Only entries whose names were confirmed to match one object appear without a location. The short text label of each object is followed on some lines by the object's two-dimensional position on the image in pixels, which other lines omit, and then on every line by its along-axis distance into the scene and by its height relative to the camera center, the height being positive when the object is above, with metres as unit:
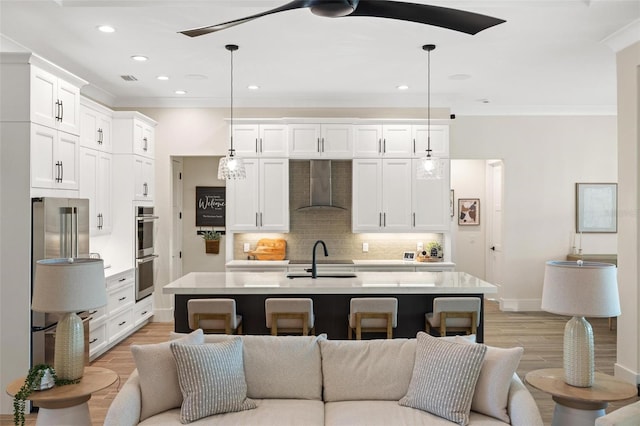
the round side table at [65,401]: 2.69 -1.00
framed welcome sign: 7.86 +0.14
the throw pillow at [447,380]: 2.64 -0.88
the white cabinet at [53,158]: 4.00 +0.46
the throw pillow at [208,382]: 2.66 -0.90
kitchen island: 4.23 -0.65
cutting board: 6.96 -0.49
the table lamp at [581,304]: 2.81 -0.49
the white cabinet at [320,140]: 6.81 +1.00
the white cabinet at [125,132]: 6.23 +1.01
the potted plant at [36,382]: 2.64 -0.93
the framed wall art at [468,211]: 9.05 +0.07
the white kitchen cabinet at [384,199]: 6.85 +0.21
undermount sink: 4.95 -0.60
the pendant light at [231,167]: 4.86 +0.45
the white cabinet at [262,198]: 6.80 +0.22
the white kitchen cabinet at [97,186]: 5.51 +0.32
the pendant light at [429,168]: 5.02 +0.46
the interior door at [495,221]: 8.20 -0.10
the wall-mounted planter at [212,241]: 7.76 -0.41
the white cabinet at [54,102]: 3.99 +0.94
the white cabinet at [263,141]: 6.81 +0.98
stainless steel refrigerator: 3.97 -0.20
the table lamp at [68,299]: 2.83 -0.48
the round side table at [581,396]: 2.70 -0.96
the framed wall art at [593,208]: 7.73 +0.12
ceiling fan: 2.24 +0.93
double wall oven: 6.30 -0.49
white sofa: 2.64 -0.98
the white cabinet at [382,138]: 6.85 +1.04
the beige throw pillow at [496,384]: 2.67 -0.90
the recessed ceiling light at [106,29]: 4.20 +1.55
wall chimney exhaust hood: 6.89 +0.42
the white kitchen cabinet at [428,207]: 6.86 +0.11
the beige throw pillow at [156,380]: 2.72 -0.90
